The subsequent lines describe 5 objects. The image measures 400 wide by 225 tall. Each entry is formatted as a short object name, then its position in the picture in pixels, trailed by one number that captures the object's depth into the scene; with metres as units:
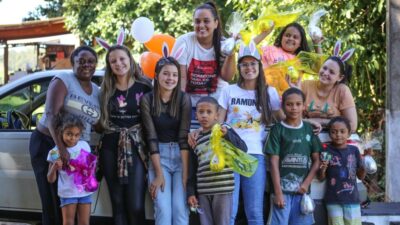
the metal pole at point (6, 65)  21.42
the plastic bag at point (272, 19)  4.83
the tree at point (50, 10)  22.27
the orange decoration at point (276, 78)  4.55
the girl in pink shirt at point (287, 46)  4.70
